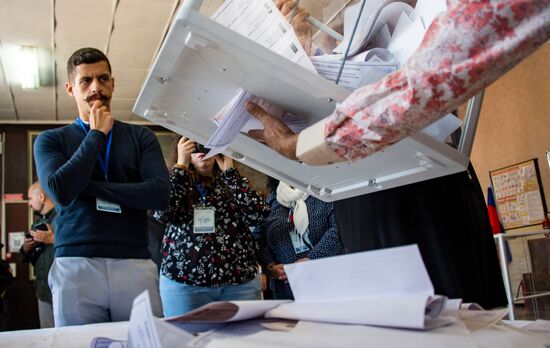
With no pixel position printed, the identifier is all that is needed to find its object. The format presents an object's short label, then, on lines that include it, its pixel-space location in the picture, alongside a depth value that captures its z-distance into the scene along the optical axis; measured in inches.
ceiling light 185.8
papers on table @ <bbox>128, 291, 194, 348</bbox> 19.3
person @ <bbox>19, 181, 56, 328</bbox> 141.6
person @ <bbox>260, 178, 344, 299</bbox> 94.6
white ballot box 30.2
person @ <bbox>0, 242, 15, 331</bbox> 178.7
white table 17.8
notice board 212.8
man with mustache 56.1
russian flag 163.7
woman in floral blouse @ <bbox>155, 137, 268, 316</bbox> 78.3
